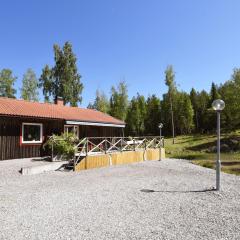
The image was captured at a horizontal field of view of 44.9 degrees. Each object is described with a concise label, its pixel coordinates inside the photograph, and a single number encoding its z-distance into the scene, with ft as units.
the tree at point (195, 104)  197.08
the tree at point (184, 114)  179.17
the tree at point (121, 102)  138.41
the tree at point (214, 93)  183.61
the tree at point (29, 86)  144.87
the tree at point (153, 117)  201.87
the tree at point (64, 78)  128.57
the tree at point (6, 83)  153.28
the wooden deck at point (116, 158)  48.18
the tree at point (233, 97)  131.45
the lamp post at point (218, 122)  32.65
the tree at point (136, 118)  182.39
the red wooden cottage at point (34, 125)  52.80
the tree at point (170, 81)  132.26
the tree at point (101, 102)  157.42
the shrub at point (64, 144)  49.78
